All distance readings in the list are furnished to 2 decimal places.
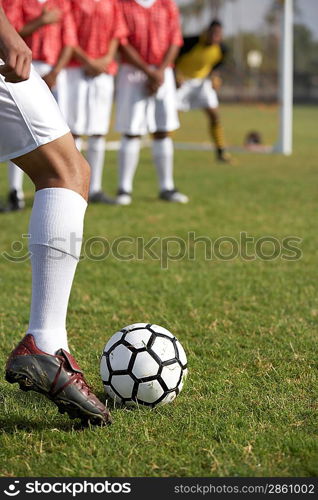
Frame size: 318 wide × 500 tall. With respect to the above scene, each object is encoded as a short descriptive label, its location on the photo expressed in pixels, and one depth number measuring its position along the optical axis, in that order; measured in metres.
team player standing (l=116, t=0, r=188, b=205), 15.77
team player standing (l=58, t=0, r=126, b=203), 15.33
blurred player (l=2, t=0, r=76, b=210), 13.91
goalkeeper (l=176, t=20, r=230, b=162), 24.28
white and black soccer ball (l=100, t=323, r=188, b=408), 5.39
